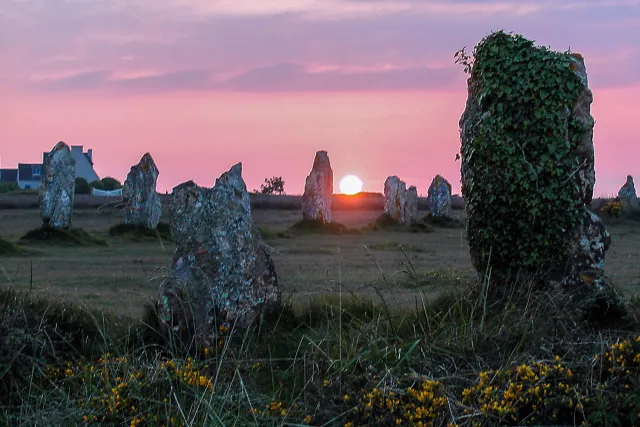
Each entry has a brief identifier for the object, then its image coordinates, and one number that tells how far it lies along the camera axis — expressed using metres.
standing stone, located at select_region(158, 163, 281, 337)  9.00
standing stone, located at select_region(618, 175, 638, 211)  42.50
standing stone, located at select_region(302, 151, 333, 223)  35.16
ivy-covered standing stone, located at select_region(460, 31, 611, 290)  9.52
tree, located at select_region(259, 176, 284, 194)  66.50
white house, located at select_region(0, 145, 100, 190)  78.12
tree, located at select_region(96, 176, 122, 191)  68.00
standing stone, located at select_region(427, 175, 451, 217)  40.41
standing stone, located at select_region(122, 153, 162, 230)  32.53
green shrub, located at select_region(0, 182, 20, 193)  63.35
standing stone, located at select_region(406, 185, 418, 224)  38.84
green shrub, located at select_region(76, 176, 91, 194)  63.44
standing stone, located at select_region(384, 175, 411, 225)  38.25
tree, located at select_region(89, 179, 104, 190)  67.26
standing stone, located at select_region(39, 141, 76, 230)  29.30
